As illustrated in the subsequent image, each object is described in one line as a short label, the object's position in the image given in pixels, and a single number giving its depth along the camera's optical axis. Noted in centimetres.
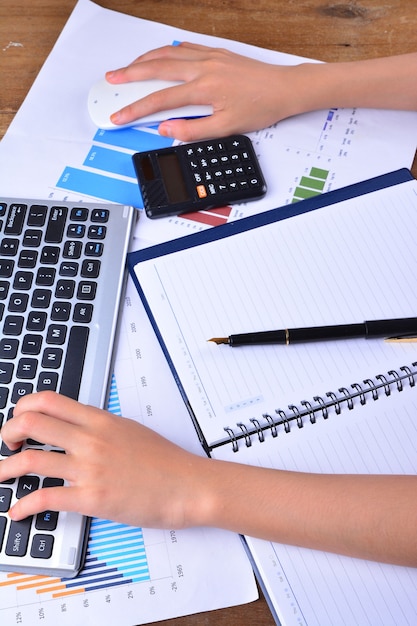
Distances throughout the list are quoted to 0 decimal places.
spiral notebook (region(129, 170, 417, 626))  57
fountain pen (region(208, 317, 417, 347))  66
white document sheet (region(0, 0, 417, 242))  76
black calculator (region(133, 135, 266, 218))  74
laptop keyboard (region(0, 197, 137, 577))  56
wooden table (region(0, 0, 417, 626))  86
